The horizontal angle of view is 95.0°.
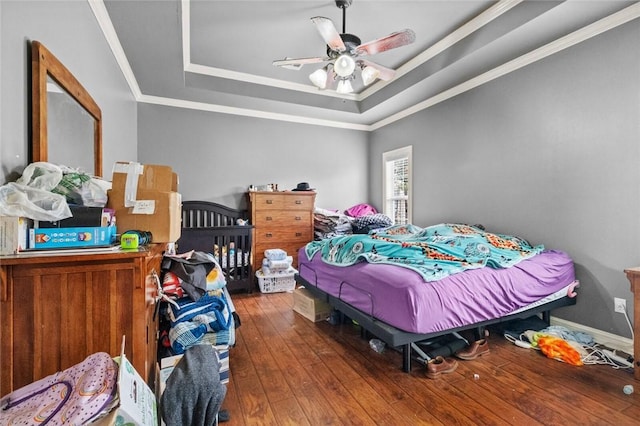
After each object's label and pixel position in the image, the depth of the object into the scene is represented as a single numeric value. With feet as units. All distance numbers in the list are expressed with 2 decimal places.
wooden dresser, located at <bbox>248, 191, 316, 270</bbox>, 13.14
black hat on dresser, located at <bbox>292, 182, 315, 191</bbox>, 14.32
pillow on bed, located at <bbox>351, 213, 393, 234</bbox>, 13.66
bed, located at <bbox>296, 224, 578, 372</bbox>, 5.84
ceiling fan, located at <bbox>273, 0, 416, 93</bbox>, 7.38
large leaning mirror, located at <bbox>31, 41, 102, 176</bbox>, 4.36
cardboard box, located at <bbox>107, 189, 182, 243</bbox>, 4.49
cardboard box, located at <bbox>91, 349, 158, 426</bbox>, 2.74
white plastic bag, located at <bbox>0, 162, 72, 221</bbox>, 3.27
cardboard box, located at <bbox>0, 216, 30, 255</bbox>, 3.12
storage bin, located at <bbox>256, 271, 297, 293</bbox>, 12.53
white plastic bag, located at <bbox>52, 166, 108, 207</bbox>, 4.06
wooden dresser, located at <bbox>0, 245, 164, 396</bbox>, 3.09
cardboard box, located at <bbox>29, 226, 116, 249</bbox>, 3.43
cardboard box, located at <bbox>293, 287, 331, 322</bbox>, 9.27
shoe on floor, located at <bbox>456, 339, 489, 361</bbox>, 6.87
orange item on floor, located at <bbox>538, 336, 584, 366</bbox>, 6.72
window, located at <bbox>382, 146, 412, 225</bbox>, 14.74
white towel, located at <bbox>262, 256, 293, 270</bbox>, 12.43
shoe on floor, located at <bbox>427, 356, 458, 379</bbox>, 6.11
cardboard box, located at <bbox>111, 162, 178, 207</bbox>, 4.54
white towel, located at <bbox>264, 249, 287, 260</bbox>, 12.60
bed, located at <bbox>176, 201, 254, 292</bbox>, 11.96
